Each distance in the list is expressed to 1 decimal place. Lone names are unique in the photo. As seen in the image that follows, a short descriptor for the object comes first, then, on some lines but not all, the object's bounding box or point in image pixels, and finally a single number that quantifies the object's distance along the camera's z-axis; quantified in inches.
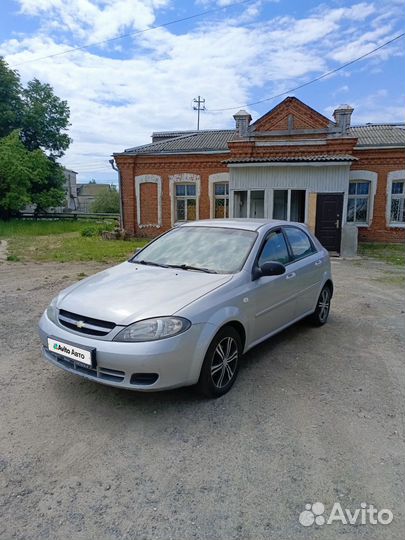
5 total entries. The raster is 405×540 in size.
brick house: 539.8
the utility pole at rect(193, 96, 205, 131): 1844.9
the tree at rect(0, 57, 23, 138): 1111.0
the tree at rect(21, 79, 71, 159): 1186.0
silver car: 114.9
